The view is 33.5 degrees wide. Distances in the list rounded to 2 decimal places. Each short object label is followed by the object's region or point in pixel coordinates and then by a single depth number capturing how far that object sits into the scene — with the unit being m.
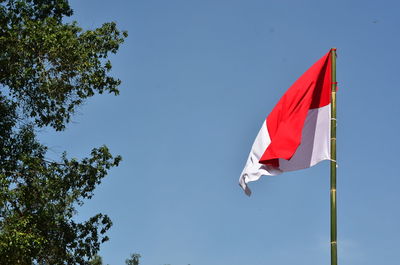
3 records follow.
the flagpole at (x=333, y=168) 9.06
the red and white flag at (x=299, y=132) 10.37
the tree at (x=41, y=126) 19.22
